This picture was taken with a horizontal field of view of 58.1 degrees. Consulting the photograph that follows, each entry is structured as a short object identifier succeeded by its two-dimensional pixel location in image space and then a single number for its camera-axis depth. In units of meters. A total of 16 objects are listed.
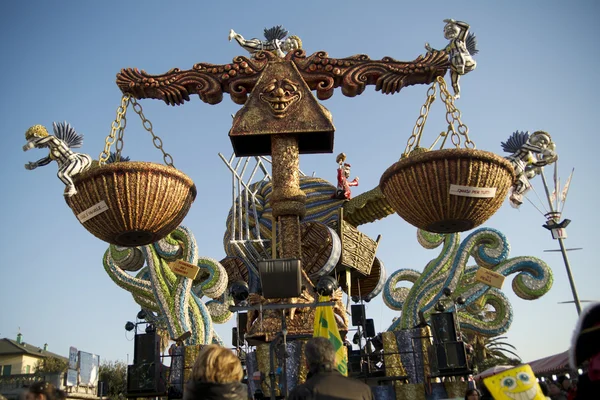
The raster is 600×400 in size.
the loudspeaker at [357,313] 11.33
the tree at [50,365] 34.52
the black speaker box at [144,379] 6.34
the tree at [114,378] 29.19
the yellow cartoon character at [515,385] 2.88
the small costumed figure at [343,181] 12.64
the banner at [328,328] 4.98
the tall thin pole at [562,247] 13.06
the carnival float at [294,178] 5.25
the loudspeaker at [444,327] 7.38
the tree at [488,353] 19.55
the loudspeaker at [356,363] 9.06
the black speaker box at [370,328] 12.37
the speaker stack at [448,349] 6.89
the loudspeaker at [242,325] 10.35
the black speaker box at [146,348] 6.57
